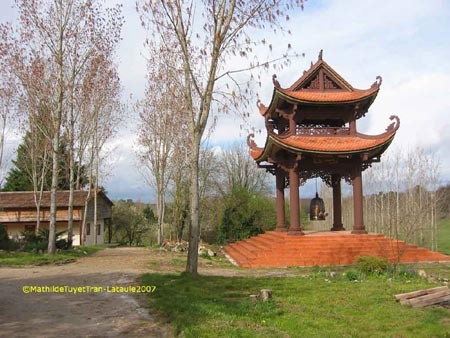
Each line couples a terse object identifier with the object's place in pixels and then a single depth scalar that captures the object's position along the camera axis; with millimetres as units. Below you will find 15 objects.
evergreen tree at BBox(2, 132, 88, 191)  35281
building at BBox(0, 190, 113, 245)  32656
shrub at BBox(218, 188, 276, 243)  26667
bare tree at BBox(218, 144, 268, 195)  38772
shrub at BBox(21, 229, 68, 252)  19625
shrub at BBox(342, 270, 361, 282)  10500
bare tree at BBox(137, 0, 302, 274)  10586
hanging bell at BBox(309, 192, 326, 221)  16578
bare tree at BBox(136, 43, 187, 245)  25672
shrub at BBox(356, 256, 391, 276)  11375
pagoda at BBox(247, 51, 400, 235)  16812
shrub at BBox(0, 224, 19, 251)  20167
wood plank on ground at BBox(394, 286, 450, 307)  7117
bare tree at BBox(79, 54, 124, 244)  22572
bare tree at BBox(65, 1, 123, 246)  19547
